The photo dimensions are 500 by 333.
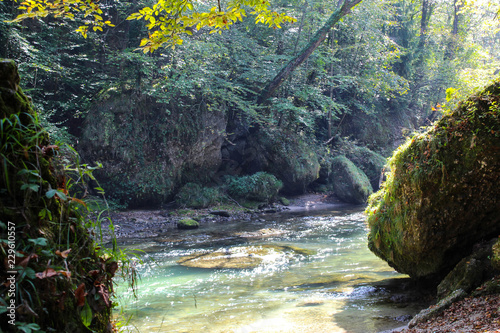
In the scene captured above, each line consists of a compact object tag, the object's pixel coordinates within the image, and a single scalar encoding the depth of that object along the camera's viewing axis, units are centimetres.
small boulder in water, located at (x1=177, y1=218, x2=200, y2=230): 1236
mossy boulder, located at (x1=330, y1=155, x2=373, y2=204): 1825
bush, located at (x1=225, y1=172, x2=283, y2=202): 1691
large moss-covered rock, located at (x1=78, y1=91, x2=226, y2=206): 1372
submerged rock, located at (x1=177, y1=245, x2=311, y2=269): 745
